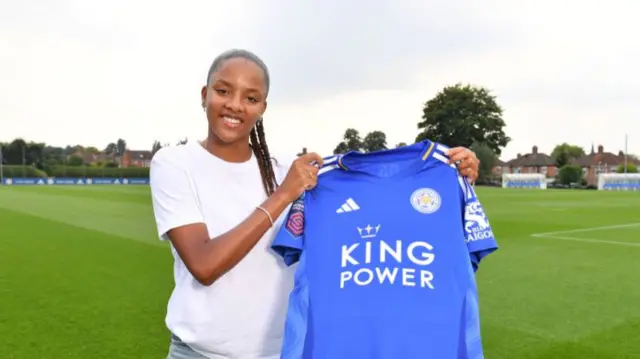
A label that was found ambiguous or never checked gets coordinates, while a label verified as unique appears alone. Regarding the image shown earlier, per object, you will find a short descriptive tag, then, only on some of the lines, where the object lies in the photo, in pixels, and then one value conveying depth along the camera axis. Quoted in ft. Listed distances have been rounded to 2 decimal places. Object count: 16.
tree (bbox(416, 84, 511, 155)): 222.89
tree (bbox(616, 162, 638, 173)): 266.69
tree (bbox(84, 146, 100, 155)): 450.62
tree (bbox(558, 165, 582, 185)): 202.90
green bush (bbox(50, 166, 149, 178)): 236.43
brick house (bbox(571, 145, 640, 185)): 306.68
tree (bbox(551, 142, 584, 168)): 365.47
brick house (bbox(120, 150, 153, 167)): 389.80
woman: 6.89
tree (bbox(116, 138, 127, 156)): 494.05
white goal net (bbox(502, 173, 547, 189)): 175.01
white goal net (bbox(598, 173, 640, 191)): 155.94
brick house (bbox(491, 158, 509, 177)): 333.83
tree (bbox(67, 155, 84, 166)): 304.75
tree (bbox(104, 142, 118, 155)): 483.10
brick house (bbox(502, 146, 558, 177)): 312.71
